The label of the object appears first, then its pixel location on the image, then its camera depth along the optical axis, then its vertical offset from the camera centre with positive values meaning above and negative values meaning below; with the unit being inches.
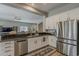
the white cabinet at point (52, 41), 73.2 -25.7
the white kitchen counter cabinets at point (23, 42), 69.1 -28.1
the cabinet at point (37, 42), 73.3 -28.2
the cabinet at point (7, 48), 67.6 -38.6
